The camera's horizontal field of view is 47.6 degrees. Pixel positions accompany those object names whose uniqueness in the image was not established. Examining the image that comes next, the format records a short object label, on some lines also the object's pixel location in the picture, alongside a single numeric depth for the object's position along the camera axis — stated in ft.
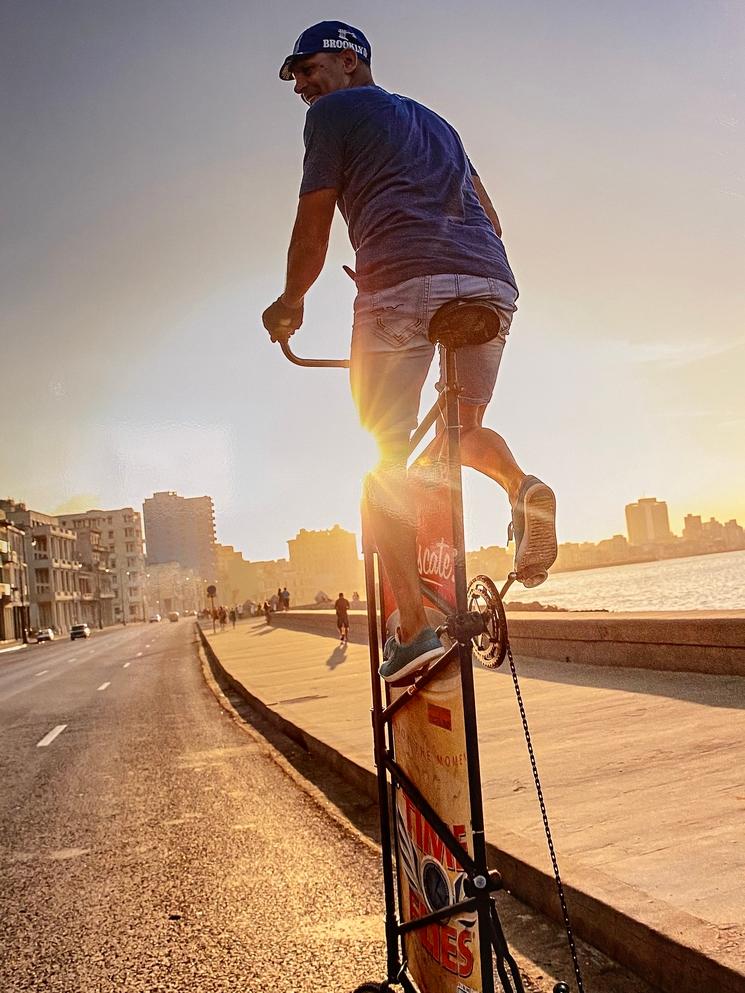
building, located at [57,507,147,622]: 583.99
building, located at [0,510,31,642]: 310.45
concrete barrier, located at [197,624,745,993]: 7.47
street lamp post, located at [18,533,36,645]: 335.96
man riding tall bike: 7.12
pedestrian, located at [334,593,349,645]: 77.40
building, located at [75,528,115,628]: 465.06
